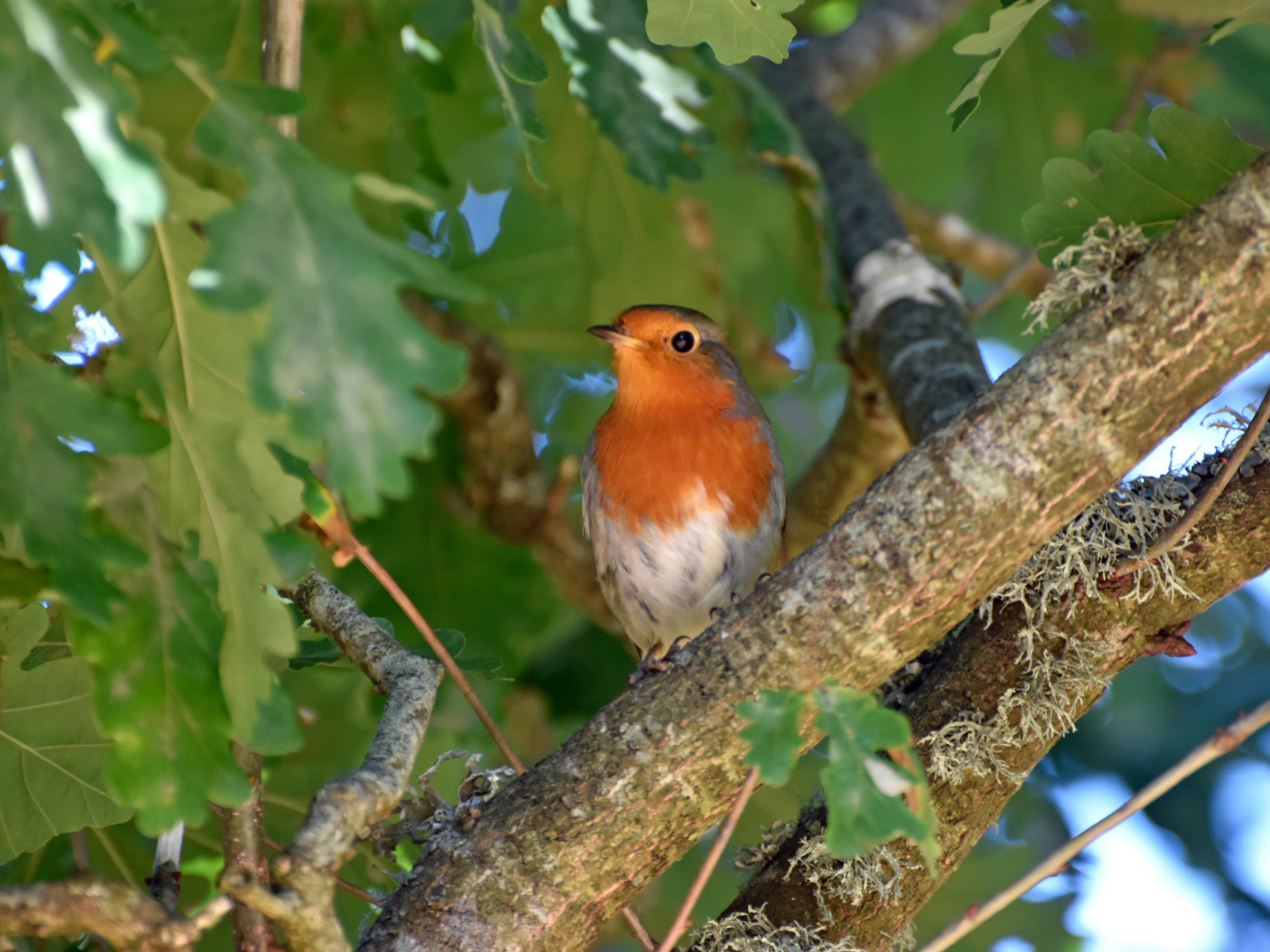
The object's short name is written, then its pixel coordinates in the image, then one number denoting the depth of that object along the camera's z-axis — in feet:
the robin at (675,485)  27.37
